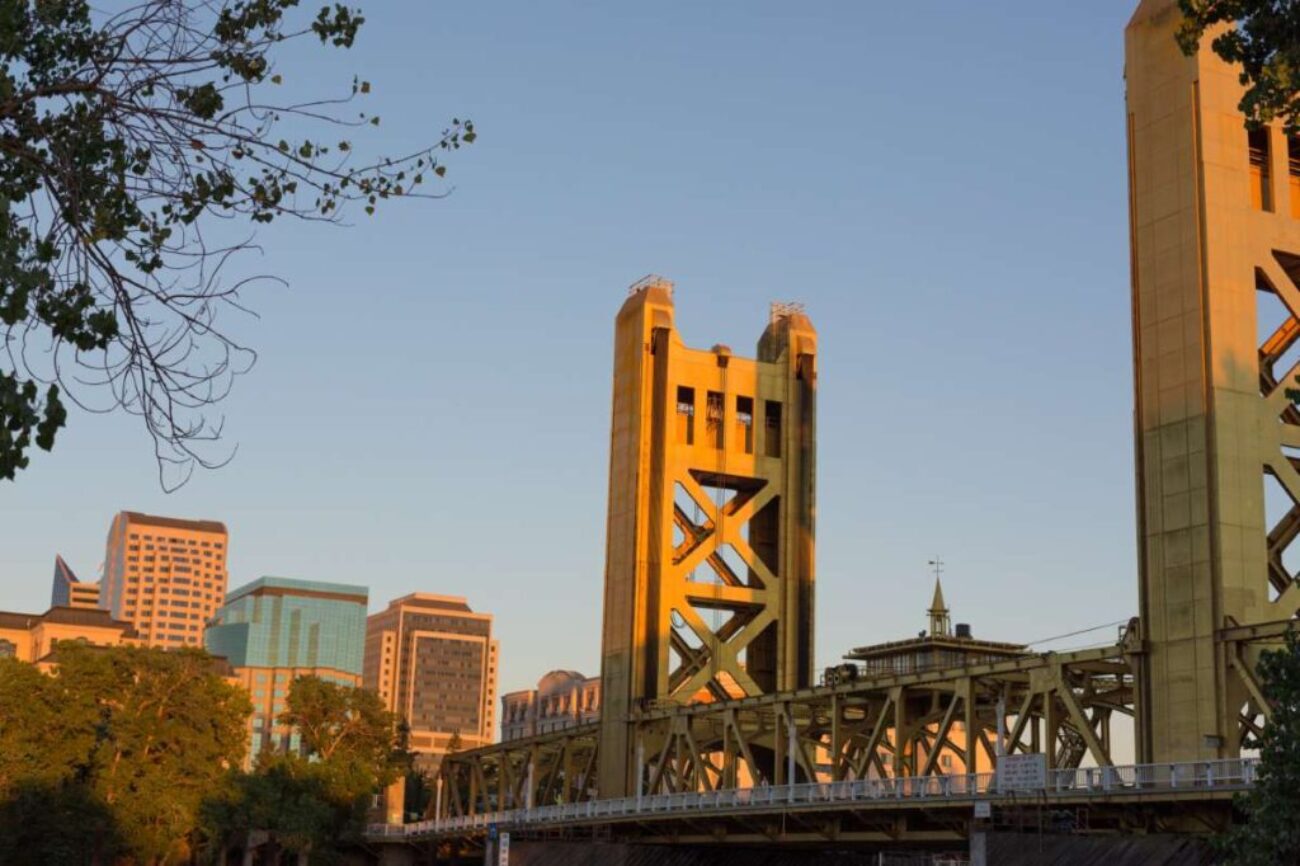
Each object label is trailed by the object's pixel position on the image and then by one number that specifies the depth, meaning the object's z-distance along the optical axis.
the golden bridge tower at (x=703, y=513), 83.44
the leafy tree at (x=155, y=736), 99.62
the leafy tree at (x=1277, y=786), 30.38
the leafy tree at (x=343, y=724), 115.62
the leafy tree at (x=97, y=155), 16.02
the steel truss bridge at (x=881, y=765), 46.72
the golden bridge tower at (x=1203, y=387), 49.66
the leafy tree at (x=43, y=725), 97.50
